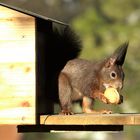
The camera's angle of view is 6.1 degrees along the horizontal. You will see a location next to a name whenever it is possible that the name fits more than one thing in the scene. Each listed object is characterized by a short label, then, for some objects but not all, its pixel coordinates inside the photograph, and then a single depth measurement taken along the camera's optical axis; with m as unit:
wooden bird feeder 8.86
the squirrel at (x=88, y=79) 9.59
